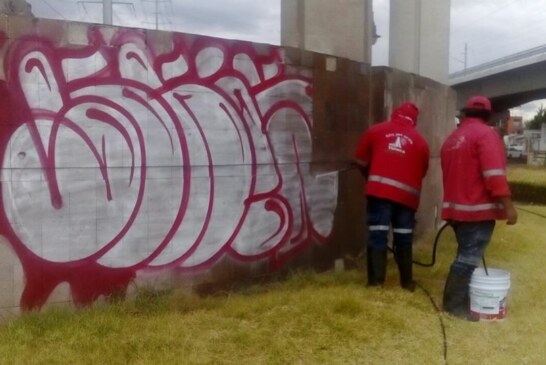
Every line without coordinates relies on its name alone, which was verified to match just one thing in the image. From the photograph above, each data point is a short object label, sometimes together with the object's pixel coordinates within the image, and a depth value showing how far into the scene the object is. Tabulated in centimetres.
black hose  649
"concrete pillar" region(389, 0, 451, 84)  1200
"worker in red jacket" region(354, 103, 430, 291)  584
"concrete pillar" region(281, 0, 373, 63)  754
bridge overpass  3142
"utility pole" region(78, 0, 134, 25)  893
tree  8779
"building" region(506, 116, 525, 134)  10188
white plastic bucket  520
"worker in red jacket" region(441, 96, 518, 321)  519
